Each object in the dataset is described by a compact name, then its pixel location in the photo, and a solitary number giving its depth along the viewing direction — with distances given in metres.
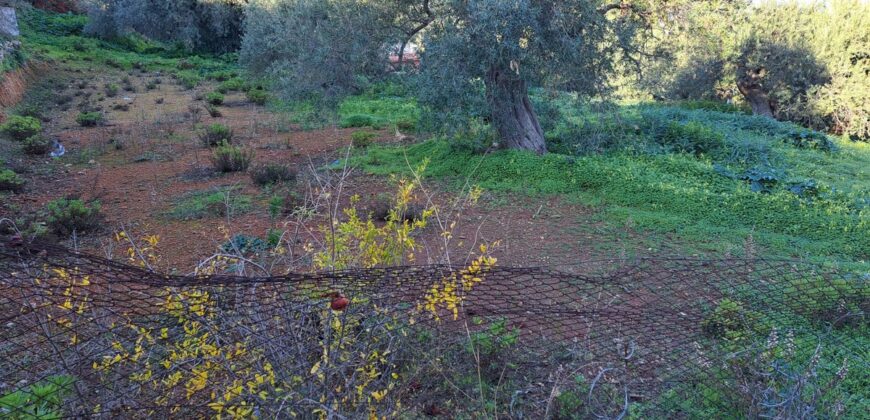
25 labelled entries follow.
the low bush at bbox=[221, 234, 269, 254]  5.86
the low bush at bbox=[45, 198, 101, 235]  6.51
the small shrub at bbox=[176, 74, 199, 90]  20.88
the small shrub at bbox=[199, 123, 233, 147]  11.37
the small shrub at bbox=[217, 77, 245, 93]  20.52
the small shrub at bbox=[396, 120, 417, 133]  12.57
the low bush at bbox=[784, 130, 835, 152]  11.96
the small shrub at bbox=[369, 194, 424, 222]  6.84
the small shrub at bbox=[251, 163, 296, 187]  8.69
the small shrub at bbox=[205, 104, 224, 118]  14.80
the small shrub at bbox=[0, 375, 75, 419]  2.09
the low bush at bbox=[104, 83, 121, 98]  18.13
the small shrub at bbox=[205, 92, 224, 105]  16.97
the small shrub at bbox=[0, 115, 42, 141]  11.23
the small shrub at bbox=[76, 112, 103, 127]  13.27
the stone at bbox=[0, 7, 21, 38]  18.80
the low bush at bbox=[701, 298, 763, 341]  3.17
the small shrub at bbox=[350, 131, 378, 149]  11.28
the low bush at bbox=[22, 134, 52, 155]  10.48
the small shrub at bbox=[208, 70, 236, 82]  23.21
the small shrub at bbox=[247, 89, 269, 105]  17.66
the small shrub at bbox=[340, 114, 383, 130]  13.70
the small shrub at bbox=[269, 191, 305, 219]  7.26
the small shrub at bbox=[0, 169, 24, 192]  8.25
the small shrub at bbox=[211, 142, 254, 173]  9.39
